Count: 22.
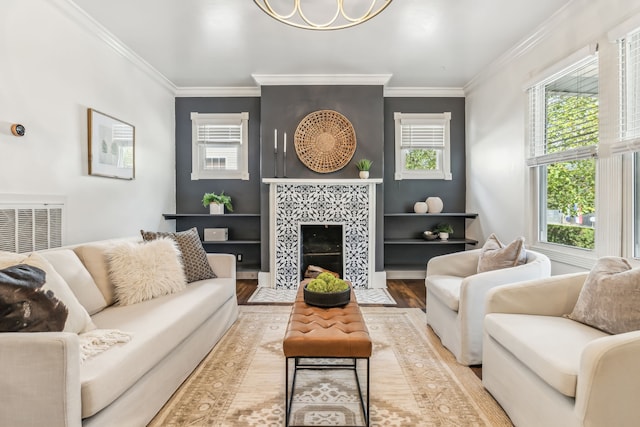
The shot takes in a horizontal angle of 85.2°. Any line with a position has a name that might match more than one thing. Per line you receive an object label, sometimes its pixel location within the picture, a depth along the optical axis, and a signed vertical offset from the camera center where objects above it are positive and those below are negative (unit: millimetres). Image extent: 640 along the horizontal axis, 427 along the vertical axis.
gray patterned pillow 3000 -409
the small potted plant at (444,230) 5035 -304
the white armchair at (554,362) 1336 -666
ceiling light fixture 2926 +1749
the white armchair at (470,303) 2457 -691
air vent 2359 -137
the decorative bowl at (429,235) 5039 -378
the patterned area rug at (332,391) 1862 -1113
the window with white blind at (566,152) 2846 +513
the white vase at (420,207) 5047 +32
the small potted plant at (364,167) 4617 +558
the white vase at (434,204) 5059 +76
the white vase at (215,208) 4979 +9
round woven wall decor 4754 +968
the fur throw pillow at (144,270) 2408 -454
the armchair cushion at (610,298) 1662 -452
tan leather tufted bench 1686 -636
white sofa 1294 -685
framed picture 3238 +634
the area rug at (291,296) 4098 -1078
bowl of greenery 2193 -532
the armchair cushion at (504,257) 2701 -378
